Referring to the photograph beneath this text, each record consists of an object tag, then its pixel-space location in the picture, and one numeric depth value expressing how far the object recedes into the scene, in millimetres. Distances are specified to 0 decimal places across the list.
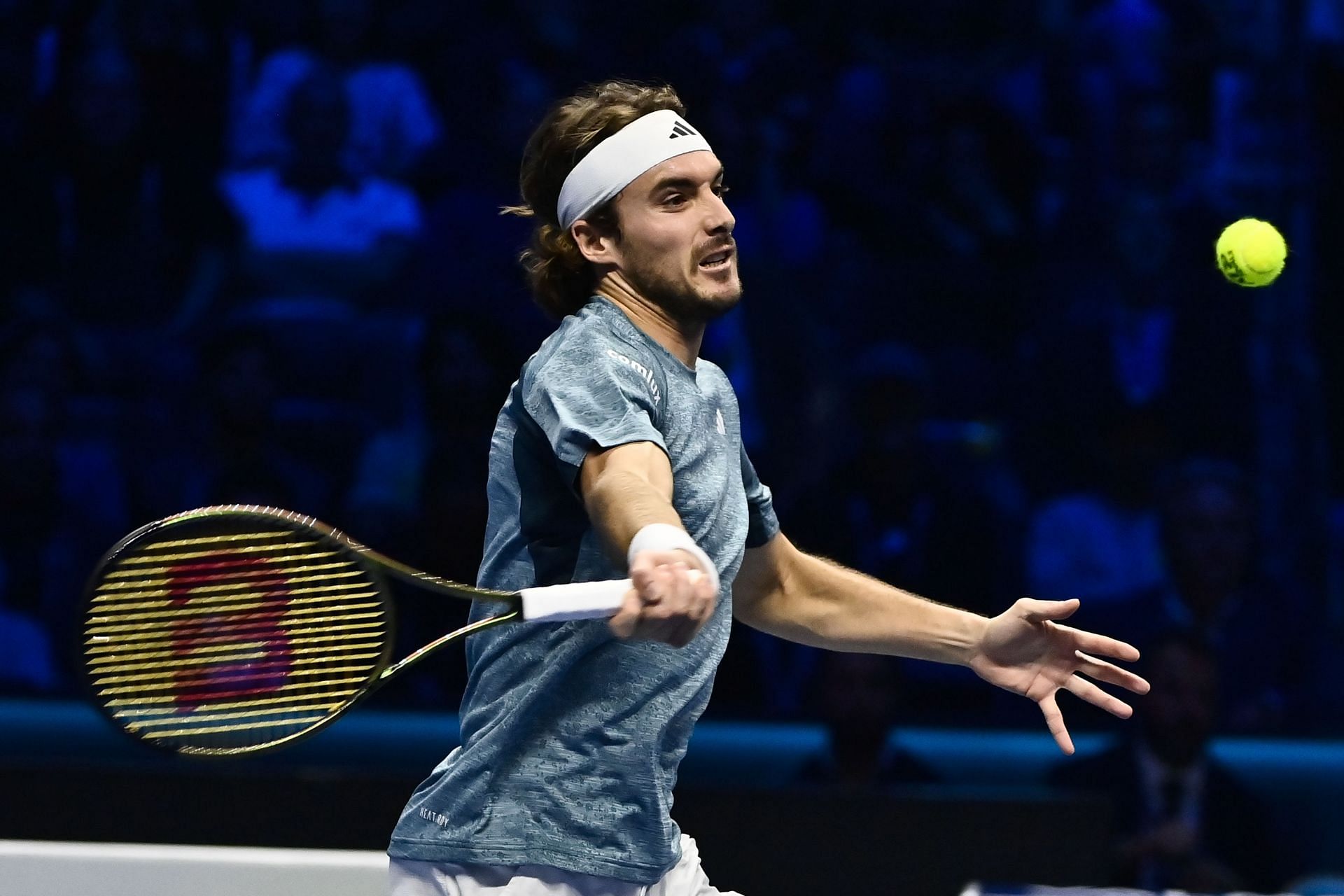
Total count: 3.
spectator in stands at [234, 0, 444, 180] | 11937
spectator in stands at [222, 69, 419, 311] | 11727
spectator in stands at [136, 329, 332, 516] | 11344
